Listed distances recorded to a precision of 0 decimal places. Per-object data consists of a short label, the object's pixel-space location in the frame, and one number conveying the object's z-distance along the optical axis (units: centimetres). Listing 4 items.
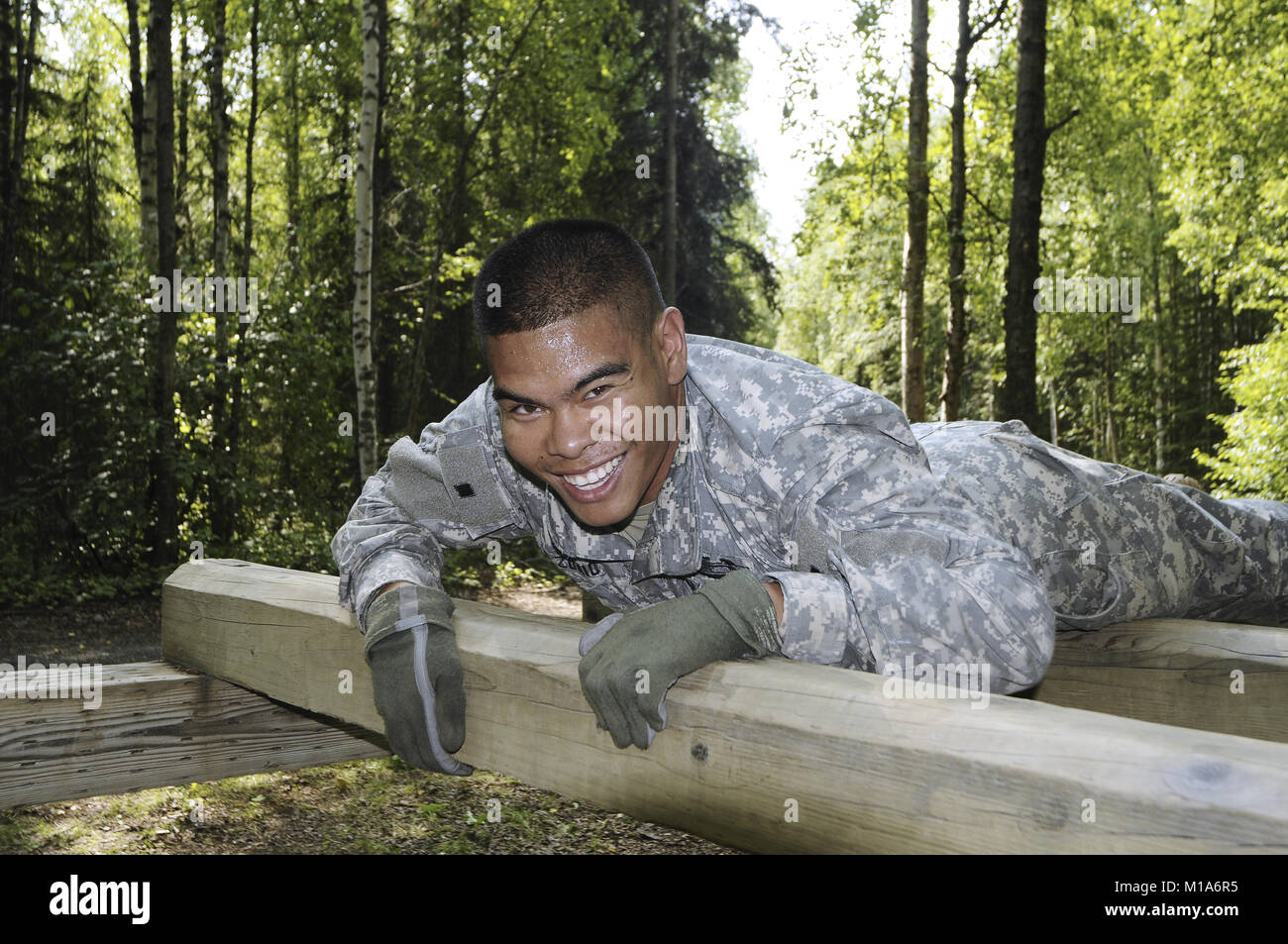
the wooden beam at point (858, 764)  99
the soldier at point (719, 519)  159
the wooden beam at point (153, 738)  219
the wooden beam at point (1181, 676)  204
